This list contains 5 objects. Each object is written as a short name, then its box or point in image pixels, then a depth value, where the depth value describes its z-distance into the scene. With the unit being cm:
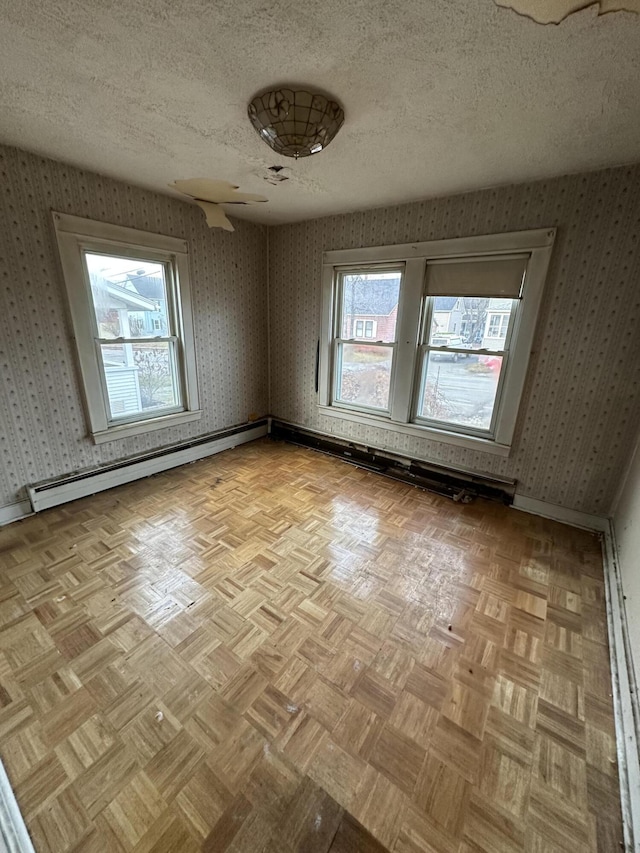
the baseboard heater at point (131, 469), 247
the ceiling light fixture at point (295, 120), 138
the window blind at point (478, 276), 239
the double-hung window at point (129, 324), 240
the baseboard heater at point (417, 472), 276
